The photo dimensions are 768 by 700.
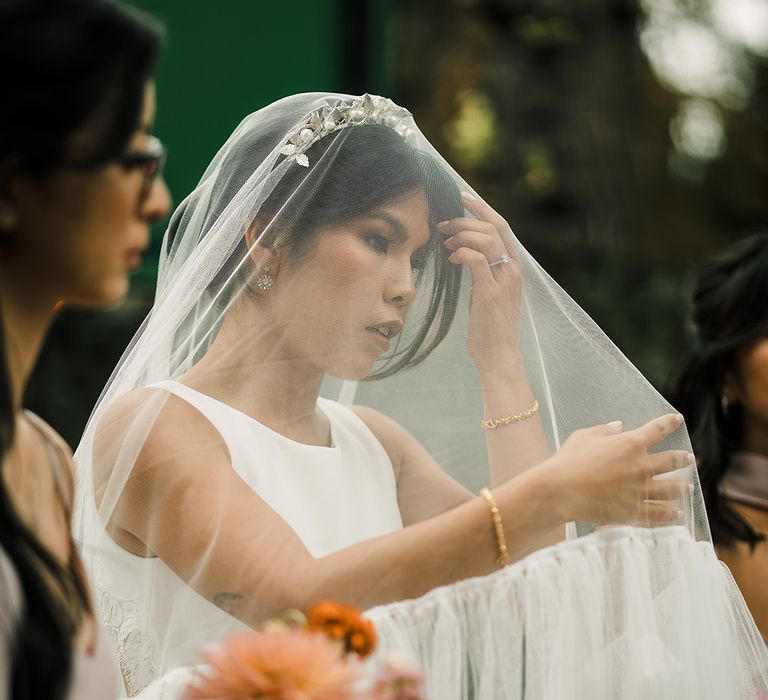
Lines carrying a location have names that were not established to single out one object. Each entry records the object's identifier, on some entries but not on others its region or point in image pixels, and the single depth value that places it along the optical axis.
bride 1.70
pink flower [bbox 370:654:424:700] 1.13
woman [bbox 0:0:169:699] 1.22
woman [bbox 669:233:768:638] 2.91
